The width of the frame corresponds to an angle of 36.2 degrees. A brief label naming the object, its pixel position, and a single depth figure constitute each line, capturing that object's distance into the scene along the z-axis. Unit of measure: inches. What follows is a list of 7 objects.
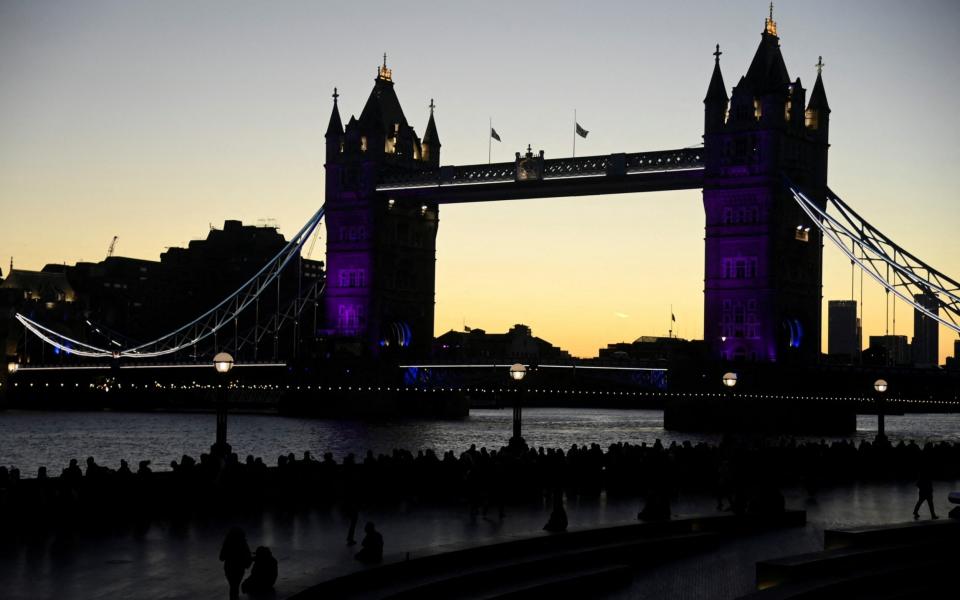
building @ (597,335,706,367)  3516.2
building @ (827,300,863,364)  3761.1
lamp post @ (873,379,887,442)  1693.3
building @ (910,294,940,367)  2960.1
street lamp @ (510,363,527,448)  1424.7
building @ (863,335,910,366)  3704.7
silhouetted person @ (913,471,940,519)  1086.4
